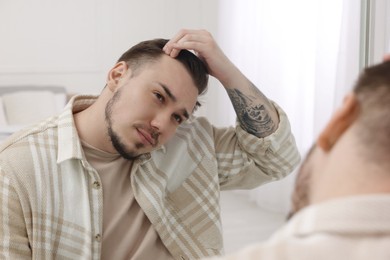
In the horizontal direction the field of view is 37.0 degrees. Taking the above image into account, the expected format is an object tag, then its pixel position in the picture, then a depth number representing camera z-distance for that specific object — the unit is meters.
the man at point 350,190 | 0.49
